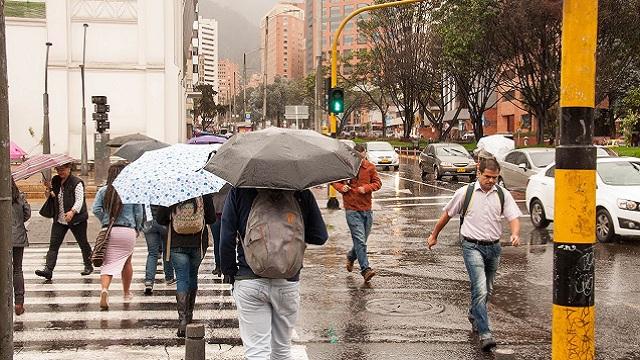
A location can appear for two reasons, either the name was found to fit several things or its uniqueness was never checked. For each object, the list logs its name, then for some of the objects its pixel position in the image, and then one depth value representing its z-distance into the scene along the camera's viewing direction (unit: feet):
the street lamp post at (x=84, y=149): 111.75
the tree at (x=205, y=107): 336.90
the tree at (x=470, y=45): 132.98
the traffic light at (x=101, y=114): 87.81
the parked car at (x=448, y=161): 100.83
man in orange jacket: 32.42
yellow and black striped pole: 12.44
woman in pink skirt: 28.19
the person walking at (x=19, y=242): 27.02
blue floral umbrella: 23.36
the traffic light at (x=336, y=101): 67.02
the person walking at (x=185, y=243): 23.73
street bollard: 16.90
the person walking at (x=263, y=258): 14.92
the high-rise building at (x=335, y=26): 454.23
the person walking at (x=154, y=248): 31.73
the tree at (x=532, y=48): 119.65
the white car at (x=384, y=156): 124.26
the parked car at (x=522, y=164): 73.77
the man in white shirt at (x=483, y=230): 22.52
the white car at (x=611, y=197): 42.52
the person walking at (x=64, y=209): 32.99
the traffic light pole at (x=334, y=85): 66.49
